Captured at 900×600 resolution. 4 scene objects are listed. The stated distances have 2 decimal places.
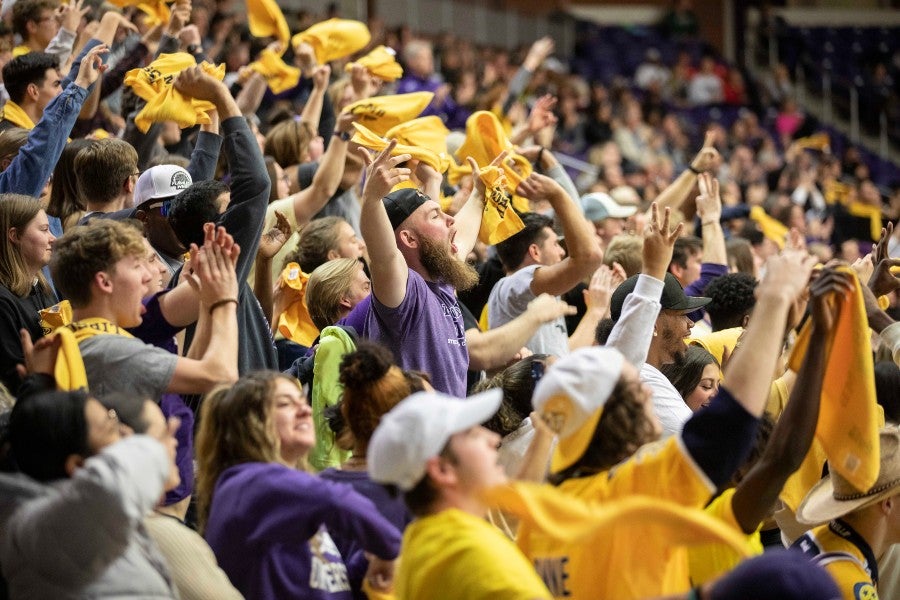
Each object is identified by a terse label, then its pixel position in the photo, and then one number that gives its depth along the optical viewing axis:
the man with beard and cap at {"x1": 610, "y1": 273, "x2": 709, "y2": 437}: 9.84
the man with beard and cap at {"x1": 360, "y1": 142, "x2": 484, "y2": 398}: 8.45
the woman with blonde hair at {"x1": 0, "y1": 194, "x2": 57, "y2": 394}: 8.37
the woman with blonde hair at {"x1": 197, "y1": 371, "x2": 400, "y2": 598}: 6.17
